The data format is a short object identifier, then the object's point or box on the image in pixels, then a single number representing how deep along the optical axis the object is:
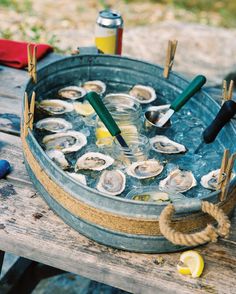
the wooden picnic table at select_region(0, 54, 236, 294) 1.22
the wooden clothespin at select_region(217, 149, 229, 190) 1.22
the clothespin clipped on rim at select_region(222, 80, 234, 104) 1.61
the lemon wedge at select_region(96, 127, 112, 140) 1.52
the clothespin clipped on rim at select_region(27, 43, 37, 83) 1.58
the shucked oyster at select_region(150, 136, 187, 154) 1.50
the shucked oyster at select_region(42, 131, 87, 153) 1.47
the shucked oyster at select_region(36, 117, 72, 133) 1.55
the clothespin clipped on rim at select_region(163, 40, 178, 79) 1.74
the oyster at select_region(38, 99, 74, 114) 1.63
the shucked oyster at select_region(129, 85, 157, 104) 1.78
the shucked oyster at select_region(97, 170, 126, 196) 1.32
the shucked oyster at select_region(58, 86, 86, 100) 1.74
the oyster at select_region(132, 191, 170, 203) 1.30
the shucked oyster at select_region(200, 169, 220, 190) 1.37
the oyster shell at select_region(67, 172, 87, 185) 1.33
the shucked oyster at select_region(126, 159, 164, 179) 1.39
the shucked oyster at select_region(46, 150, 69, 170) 1.40
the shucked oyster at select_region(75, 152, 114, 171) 1.40
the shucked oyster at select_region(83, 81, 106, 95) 1.79
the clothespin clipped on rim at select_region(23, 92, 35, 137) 1.37
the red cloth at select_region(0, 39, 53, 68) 2.15
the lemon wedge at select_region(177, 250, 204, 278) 1.24
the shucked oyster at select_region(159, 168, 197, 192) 1.36
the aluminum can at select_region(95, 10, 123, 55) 2.08
